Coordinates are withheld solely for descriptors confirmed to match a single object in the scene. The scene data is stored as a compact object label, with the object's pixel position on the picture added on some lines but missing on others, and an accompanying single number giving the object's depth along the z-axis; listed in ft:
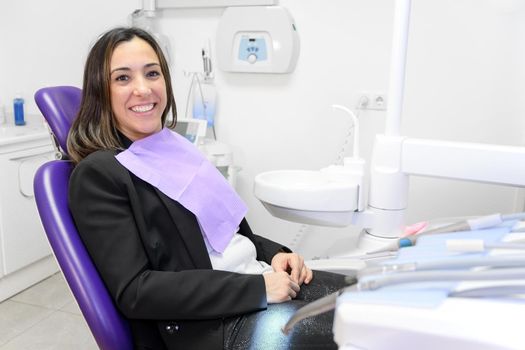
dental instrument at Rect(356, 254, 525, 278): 1.85
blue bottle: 7.93
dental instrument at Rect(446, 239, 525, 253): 2.02
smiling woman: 3.27
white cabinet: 7.11
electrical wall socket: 7.01
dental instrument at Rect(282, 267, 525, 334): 1.77
